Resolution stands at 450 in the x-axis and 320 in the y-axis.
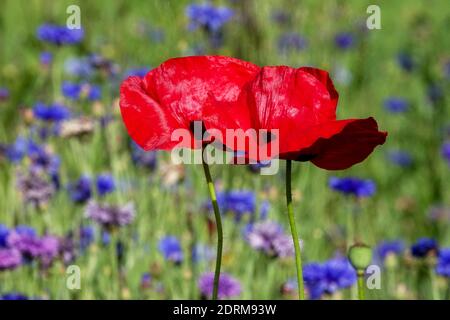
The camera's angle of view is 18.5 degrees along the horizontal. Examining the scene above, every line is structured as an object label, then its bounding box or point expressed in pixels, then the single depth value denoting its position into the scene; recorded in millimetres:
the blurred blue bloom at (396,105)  2908
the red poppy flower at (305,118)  716
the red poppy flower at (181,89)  735
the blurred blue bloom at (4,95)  2174
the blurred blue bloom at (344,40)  3220
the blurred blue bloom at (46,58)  2172
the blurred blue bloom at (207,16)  2062
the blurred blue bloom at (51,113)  1871
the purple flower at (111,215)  1444
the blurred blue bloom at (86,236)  1625
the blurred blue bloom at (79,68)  2324
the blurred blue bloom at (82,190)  1679
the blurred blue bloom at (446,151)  2380
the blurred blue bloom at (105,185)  1677
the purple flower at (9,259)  1270
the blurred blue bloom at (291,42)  2136
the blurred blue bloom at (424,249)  1435
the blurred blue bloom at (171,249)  1475
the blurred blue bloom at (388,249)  1860
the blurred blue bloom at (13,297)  1117
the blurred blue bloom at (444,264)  1264
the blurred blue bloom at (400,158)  2708
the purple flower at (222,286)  1291
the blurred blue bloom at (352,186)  1716
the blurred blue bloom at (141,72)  1797
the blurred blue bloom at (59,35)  2157
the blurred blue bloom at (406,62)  3143
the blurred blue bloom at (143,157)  1915
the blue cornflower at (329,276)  1262
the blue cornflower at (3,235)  1401
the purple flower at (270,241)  1386
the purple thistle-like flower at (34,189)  1602
